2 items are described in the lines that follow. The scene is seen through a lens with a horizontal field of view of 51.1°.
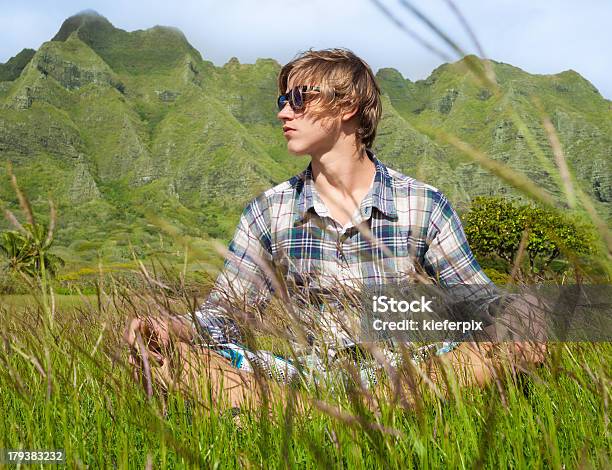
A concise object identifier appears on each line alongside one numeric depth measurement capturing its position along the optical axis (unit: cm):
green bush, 4197
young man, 281
